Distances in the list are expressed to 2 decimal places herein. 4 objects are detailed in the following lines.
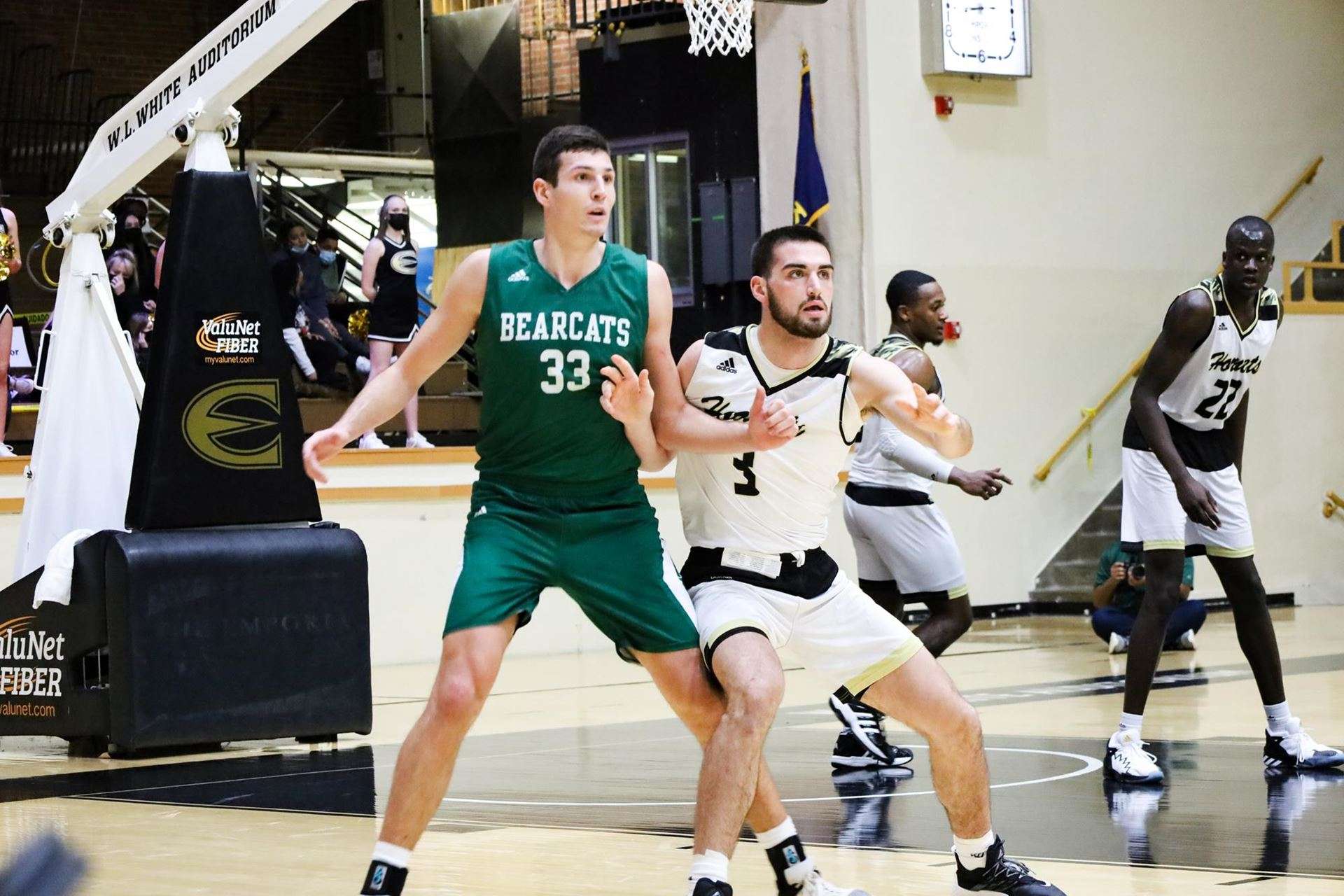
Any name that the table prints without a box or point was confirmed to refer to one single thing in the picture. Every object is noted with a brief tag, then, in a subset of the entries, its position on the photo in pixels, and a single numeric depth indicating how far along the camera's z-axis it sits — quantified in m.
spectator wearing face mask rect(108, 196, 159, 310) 15.17
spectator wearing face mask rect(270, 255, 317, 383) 15.78
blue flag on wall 15.99
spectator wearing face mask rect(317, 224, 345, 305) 18.00
